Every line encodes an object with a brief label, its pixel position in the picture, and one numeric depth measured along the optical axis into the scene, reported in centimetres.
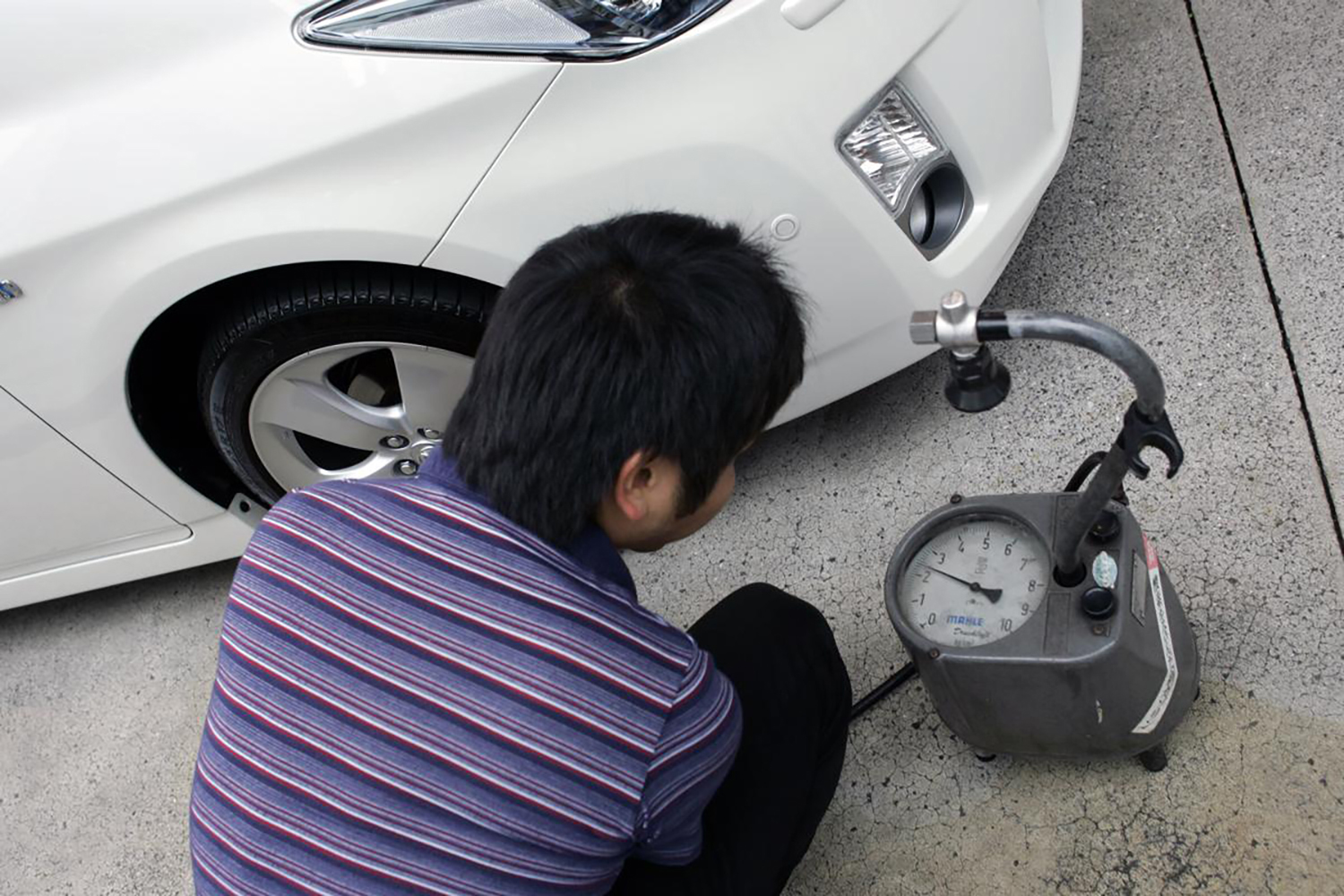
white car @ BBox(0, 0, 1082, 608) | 178
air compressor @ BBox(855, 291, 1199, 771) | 154
